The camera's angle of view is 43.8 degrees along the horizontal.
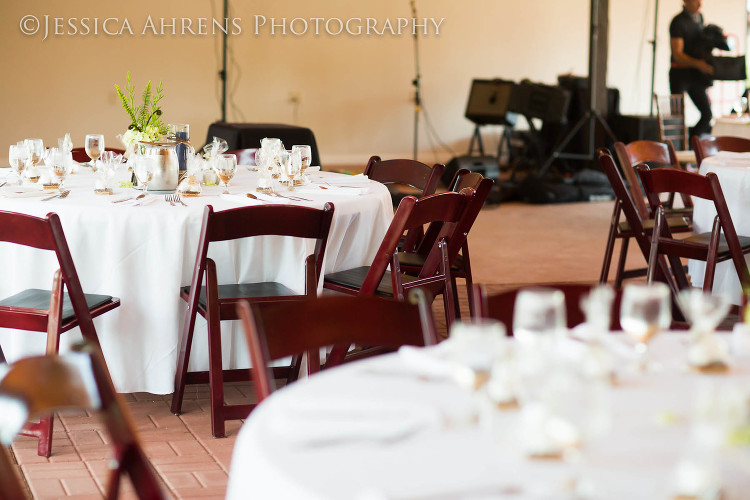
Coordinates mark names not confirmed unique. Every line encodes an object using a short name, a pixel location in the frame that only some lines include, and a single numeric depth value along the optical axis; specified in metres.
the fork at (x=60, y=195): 3.43
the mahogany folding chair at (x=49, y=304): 2.92
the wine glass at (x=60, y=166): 3.72
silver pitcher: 3.64
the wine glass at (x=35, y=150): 3.77
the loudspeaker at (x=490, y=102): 10.22
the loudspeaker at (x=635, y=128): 9.64
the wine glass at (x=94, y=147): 4.02
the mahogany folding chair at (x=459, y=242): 3.79
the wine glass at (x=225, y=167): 3.80
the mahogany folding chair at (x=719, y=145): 5.72
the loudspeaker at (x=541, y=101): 9.52
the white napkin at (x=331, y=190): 3.80
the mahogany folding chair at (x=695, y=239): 4.02
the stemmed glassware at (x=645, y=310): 1.60
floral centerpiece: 3.82
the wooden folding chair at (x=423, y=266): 3.32
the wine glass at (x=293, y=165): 3.89
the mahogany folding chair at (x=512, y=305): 1.97
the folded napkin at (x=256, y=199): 3.52
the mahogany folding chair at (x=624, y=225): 4.64
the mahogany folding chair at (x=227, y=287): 3.12
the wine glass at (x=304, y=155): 3.97
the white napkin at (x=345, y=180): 4.13
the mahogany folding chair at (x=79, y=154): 5.20
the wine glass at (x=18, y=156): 3.76
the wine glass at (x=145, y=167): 3.59
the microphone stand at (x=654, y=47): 11.54
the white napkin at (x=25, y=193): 3.48
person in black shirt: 9.73
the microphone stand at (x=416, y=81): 11.57
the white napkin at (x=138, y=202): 3.38
